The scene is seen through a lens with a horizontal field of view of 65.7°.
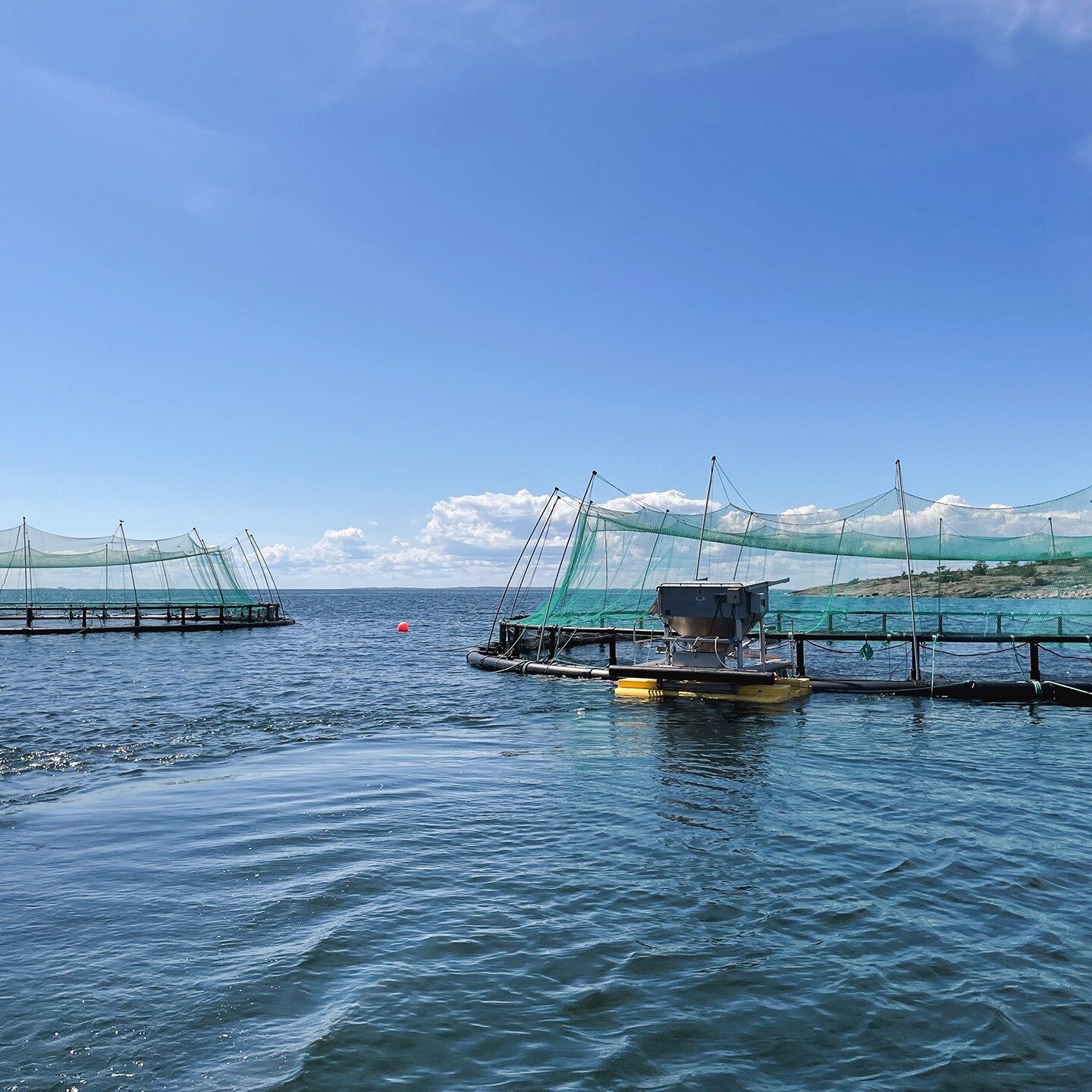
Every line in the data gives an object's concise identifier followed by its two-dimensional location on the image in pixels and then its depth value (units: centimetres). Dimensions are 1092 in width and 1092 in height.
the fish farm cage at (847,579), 2855
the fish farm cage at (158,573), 5984
